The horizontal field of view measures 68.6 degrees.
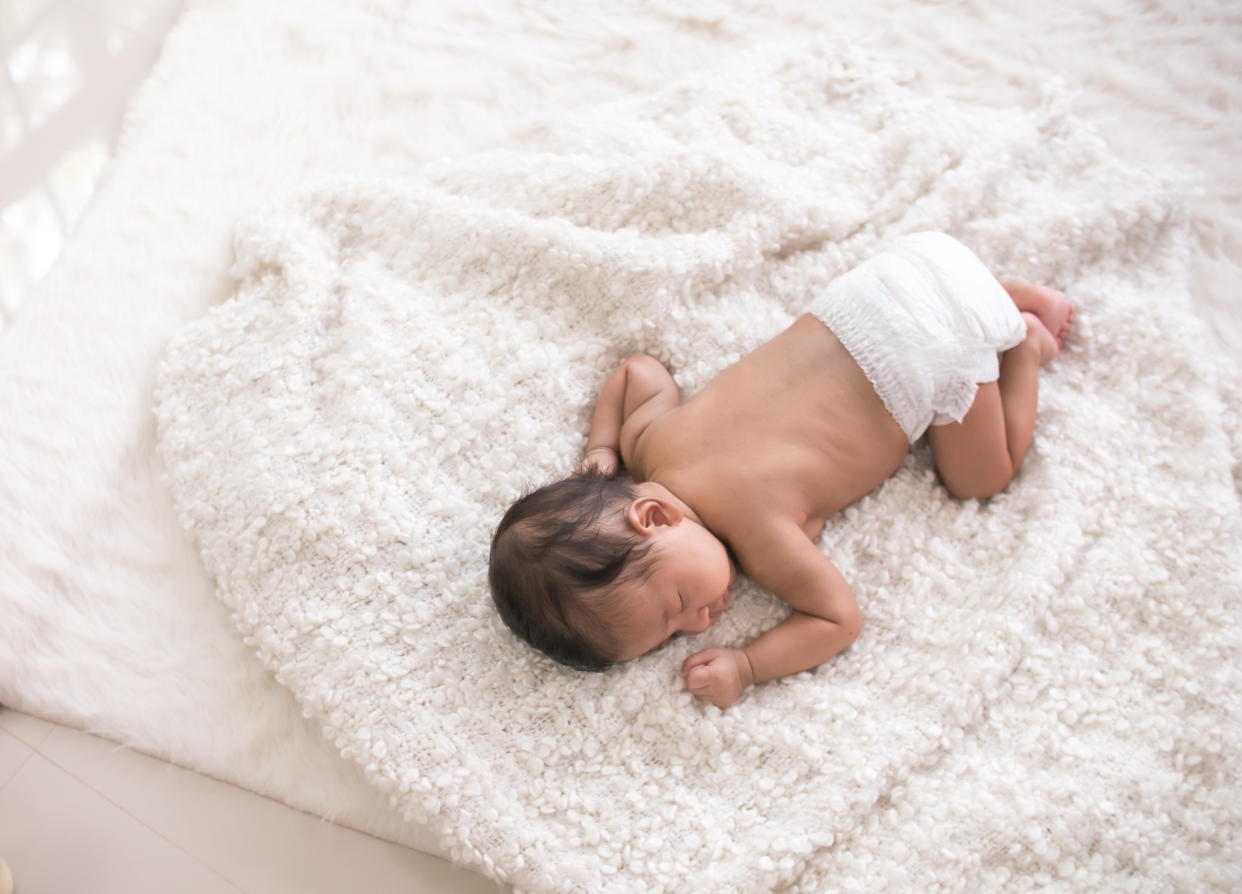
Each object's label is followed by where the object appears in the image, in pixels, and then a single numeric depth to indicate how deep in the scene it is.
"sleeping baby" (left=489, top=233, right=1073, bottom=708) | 1.04
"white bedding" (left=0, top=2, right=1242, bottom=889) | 1.16
